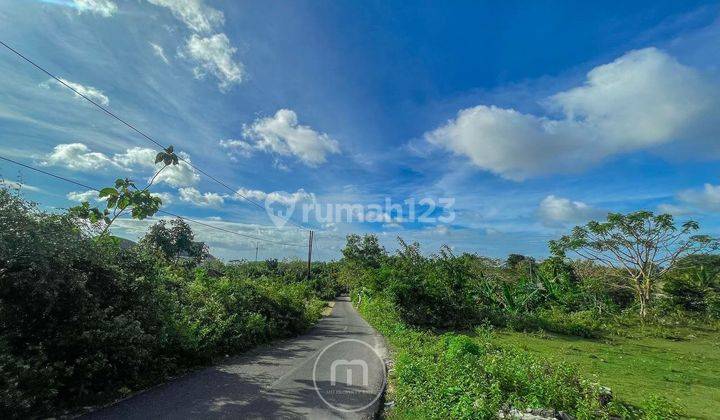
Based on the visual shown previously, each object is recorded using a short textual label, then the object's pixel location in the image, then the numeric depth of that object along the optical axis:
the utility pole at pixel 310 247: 41.31
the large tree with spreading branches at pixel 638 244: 23.34
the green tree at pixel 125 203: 8.14
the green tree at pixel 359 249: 42.28
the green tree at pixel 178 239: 42.19
